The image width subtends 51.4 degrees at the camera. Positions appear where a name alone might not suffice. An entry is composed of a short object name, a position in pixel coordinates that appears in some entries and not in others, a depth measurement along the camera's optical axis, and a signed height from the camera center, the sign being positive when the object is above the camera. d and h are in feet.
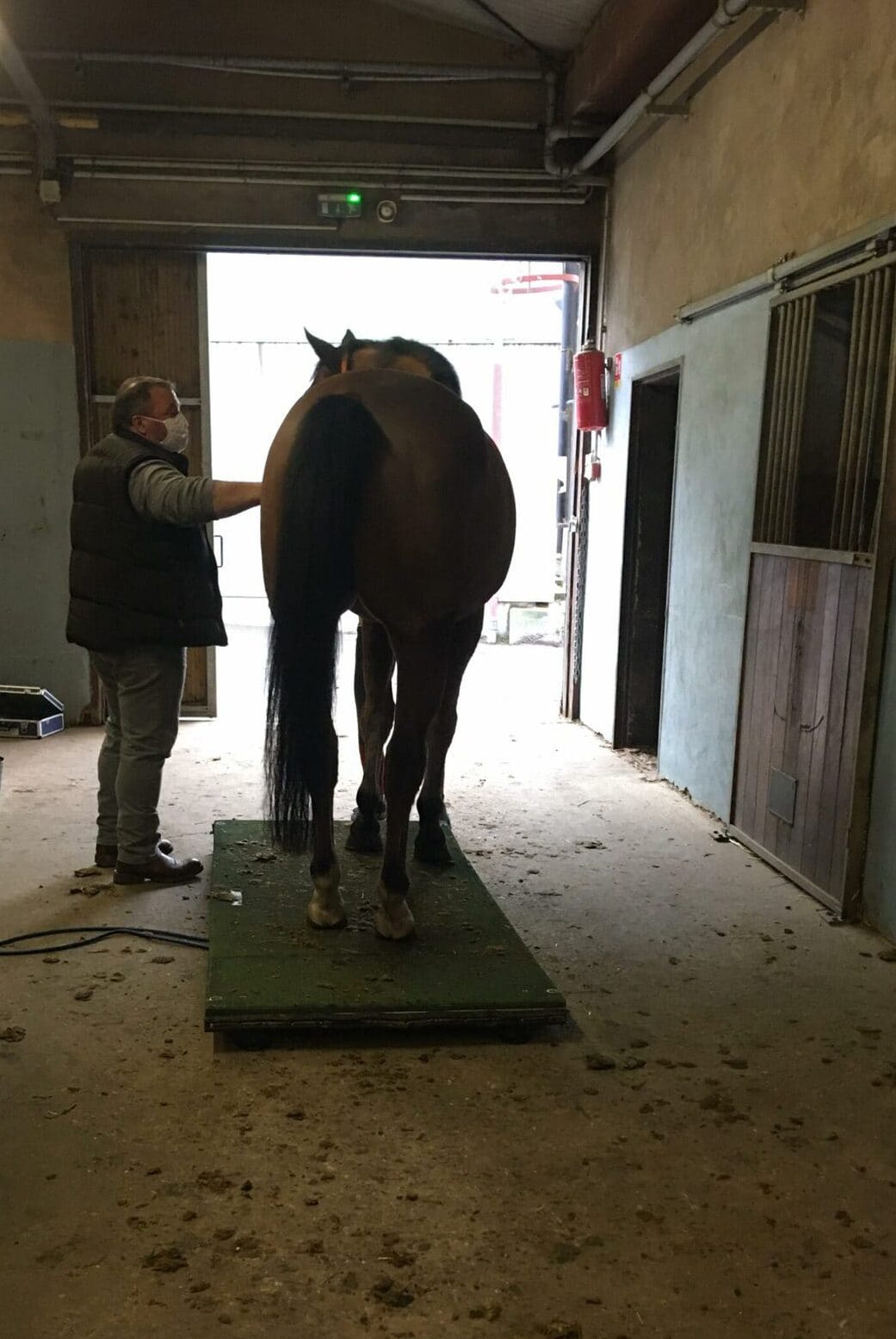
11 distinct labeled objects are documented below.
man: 8.71 -0.89
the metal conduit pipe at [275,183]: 15.52 +5.31
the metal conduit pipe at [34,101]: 12.88 +5.93
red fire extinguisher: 16.34 +2.06
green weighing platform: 6.34 -3.43
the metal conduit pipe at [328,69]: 15.05 +7.00
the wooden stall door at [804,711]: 9.01 -2.07
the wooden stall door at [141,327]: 16.22 +2.93
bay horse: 6.66 -0.43
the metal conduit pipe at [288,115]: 15.28 +6.36
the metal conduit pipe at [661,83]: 9.95 +5.51
